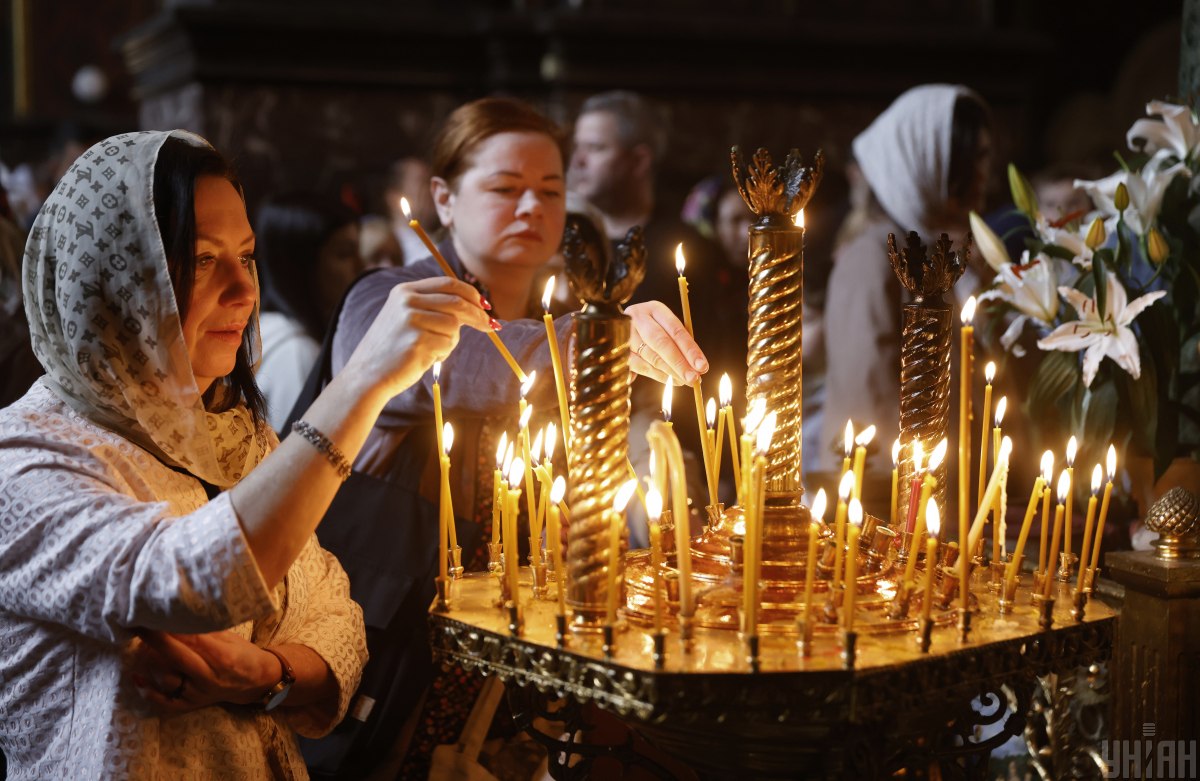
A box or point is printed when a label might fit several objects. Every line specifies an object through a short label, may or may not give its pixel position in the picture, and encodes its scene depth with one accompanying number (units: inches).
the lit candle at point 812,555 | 50.6
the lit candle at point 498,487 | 60.7
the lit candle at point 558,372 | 56.2
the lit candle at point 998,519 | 64.0
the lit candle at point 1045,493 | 61.5
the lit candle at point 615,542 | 51.3
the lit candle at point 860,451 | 51.5
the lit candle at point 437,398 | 59.2
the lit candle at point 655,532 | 51.4
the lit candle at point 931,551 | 52.2
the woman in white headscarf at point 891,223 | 127.6
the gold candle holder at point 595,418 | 53.5
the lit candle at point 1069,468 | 60.6
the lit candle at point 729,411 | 63.7
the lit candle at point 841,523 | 52.1
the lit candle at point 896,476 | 67.2
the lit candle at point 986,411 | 63.1
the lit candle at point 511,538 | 56.3
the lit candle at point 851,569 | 50.0
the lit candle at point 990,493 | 56.2
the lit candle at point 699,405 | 63.7
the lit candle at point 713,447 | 66.1
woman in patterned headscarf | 54.4
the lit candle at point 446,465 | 60.4
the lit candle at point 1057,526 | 58.4
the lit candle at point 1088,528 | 57.3
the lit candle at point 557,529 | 55.8
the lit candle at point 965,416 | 50.3
